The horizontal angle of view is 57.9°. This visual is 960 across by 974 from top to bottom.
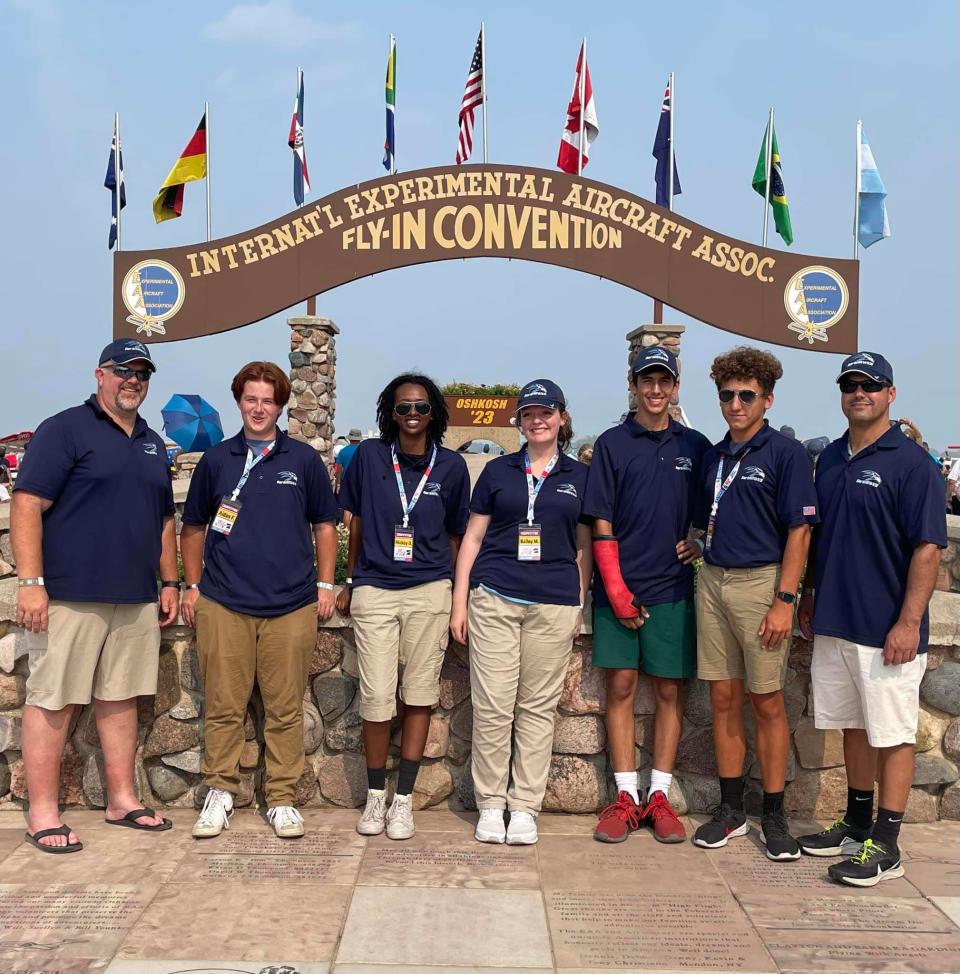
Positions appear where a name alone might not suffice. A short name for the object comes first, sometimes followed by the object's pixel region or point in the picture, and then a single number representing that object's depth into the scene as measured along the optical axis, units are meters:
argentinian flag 11.80
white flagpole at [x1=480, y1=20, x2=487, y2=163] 12.82
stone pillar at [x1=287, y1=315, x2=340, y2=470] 11.84
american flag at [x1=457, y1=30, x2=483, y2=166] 12.59
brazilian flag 12.35
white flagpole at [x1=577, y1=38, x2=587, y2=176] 12.59
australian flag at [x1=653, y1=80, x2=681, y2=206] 12.98
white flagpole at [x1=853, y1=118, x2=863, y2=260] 11.47
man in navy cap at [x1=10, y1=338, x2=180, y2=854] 3.53
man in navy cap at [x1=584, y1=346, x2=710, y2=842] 3.73
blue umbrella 13.20
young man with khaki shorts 3.54
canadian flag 12.62
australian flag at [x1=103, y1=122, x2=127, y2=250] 12.49
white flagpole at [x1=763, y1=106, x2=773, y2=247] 12.29
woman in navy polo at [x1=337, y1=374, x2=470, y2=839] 3.76
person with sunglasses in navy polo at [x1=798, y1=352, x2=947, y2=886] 3.33
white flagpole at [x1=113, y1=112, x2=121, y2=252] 12.83
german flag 12.01
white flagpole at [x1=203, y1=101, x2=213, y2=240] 12.06
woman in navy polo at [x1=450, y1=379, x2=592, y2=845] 3.71
